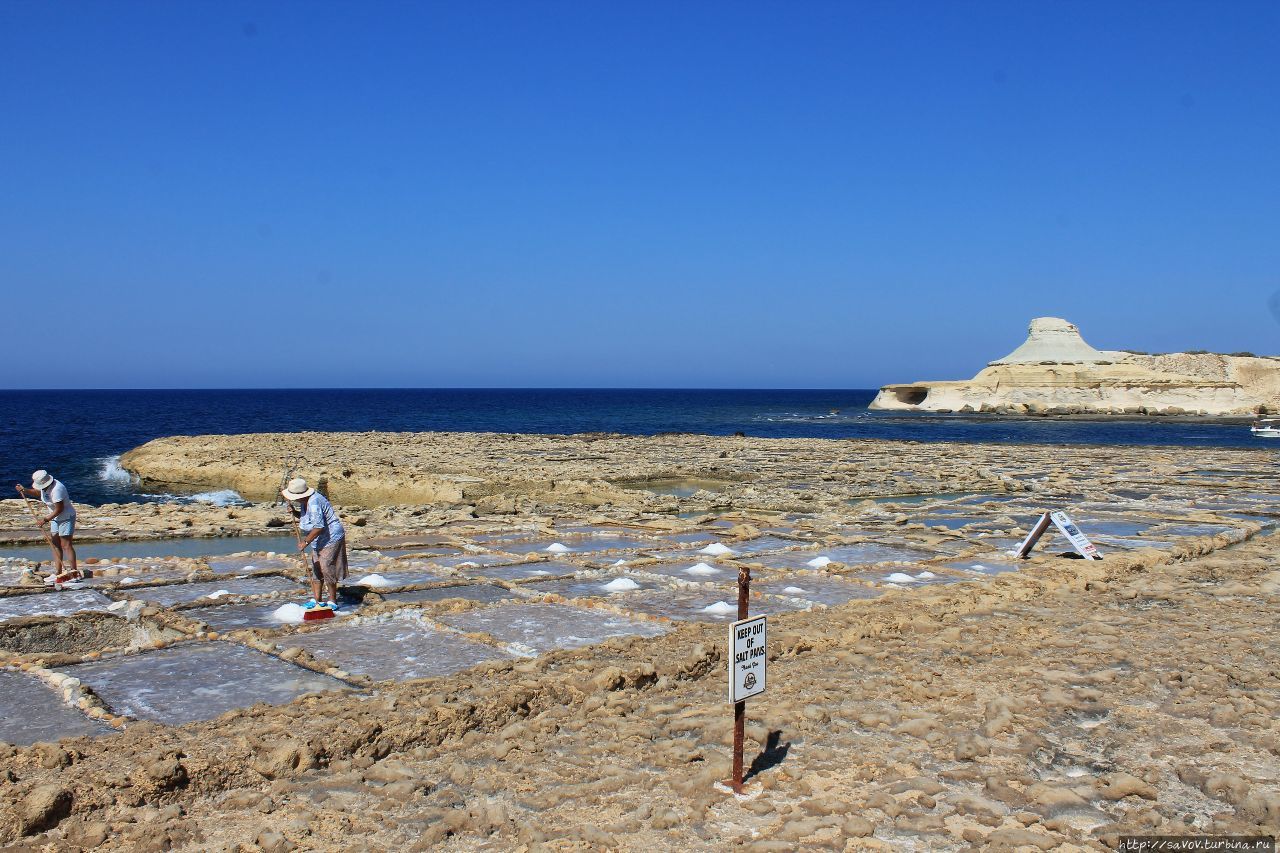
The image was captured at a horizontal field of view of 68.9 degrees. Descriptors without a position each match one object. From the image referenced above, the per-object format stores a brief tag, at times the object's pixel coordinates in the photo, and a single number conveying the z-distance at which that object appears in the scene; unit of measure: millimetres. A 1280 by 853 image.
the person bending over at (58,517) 10102
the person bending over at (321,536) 8633
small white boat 47156
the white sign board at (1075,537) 11805
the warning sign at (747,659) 4387
